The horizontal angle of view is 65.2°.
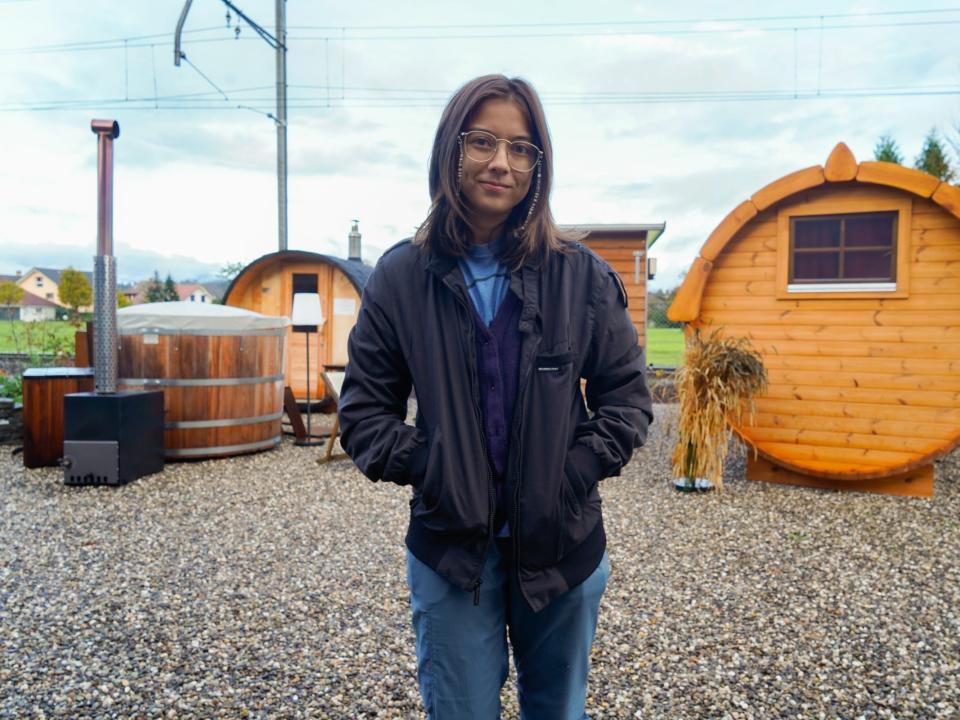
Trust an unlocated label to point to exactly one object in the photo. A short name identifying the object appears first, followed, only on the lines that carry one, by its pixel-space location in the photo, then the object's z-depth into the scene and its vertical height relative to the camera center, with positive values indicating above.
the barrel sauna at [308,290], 13.16 +0.72
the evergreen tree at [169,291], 38.12 +2.31
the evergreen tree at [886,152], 20.77 +5.32
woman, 1.67 -0.17
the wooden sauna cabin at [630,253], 14.05 +1.59
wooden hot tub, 7.75 -0.36
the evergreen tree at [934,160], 17.56 +4.77
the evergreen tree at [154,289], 36.86 +2.29
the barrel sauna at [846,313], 6.57 +0.24
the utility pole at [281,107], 17.17 +5.27
